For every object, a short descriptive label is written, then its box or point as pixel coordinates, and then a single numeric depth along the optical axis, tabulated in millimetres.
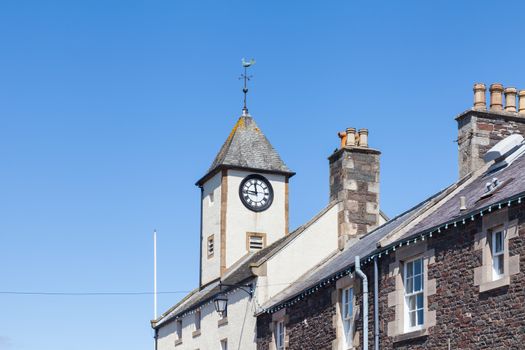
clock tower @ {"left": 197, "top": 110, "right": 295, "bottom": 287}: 42125
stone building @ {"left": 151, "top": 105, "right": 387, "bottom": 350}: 34938
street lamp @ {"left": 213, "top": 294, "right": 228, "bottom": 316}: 36219
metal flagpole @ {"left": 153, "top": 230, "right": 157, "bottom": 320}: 44469
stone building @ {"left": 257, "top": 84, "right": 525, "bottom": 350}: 20594
